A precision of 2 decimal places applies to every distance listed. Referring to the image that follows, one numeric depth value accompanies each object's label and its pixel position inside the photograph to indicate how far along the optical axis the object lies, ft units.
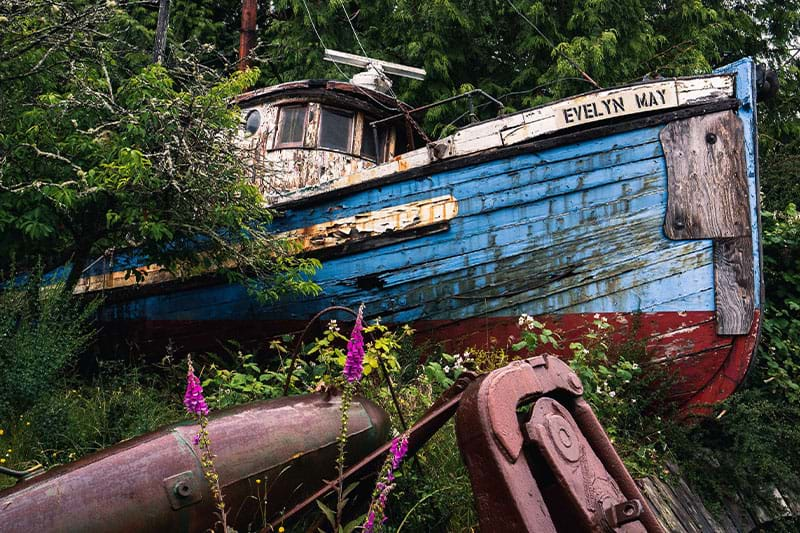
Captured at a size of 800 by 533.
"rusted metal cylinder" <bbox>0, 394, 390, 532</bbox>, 7.83
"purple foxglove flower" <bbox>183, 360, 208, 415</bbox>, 6.93
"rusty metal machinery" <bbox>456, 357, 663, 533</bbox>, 7.58
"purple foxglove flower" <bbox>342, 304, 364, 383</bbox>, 7.48
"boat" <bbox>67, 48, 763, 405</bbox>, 18.45
